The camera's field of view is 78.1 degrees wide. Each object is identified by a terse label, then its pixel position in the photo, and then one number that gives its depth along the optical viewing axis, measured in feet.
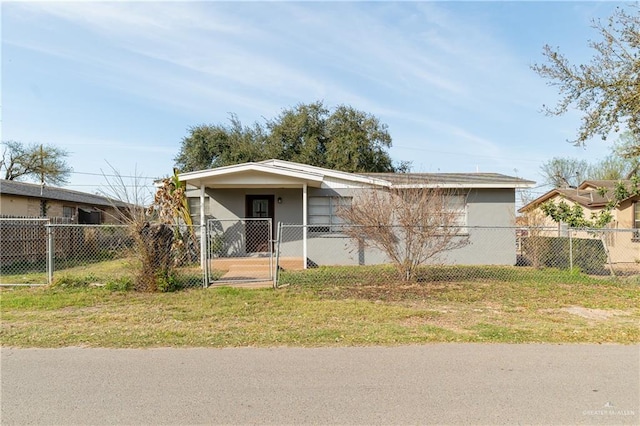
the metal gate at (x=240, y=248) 38.09
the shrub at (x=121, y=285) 27.96
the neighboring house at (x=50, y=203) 52.39
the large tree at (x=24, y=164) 121.29
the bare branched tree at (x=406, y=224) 29.48
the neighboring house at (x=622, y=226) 53.36
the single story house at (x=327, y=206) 43.19
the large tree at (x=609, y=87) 37.52
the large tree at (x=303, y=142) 96.73
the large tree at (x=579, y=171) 113.29
